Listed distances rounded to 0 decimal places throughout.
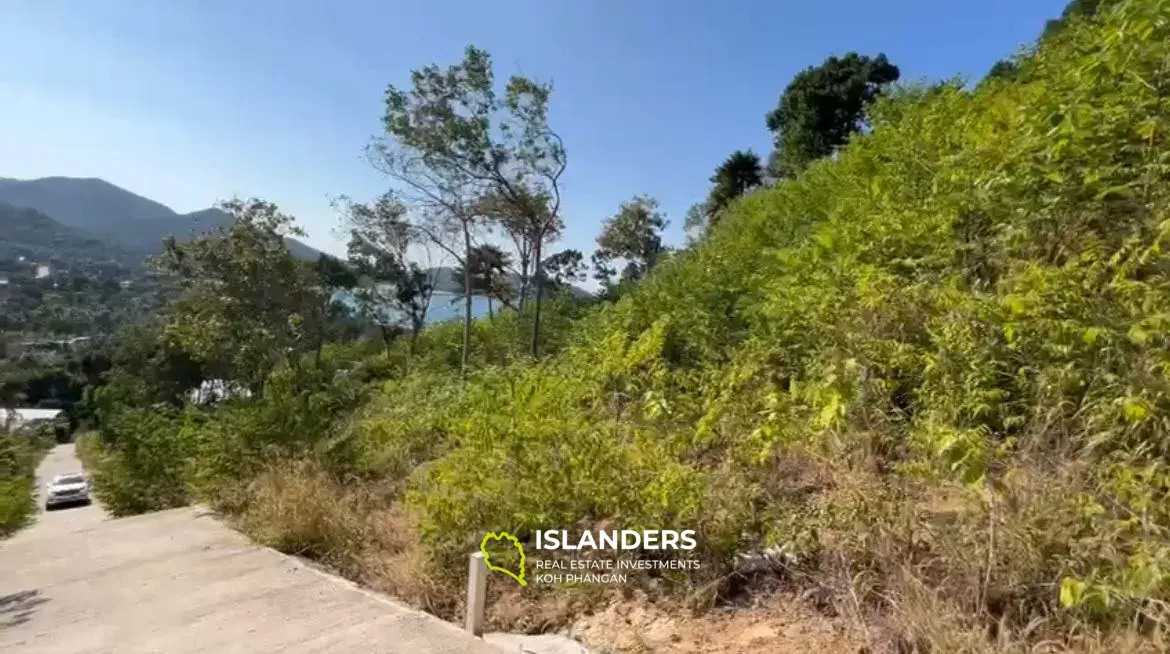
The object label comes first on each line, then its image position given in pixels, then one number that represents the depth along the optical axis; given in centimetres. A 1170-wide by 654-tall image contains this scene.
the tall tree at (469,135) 1122
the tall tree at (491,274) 1556
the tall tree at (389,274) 1811
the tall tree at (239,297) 1256
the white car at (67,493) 1945
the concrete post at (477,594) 297
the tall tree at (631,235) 2061
